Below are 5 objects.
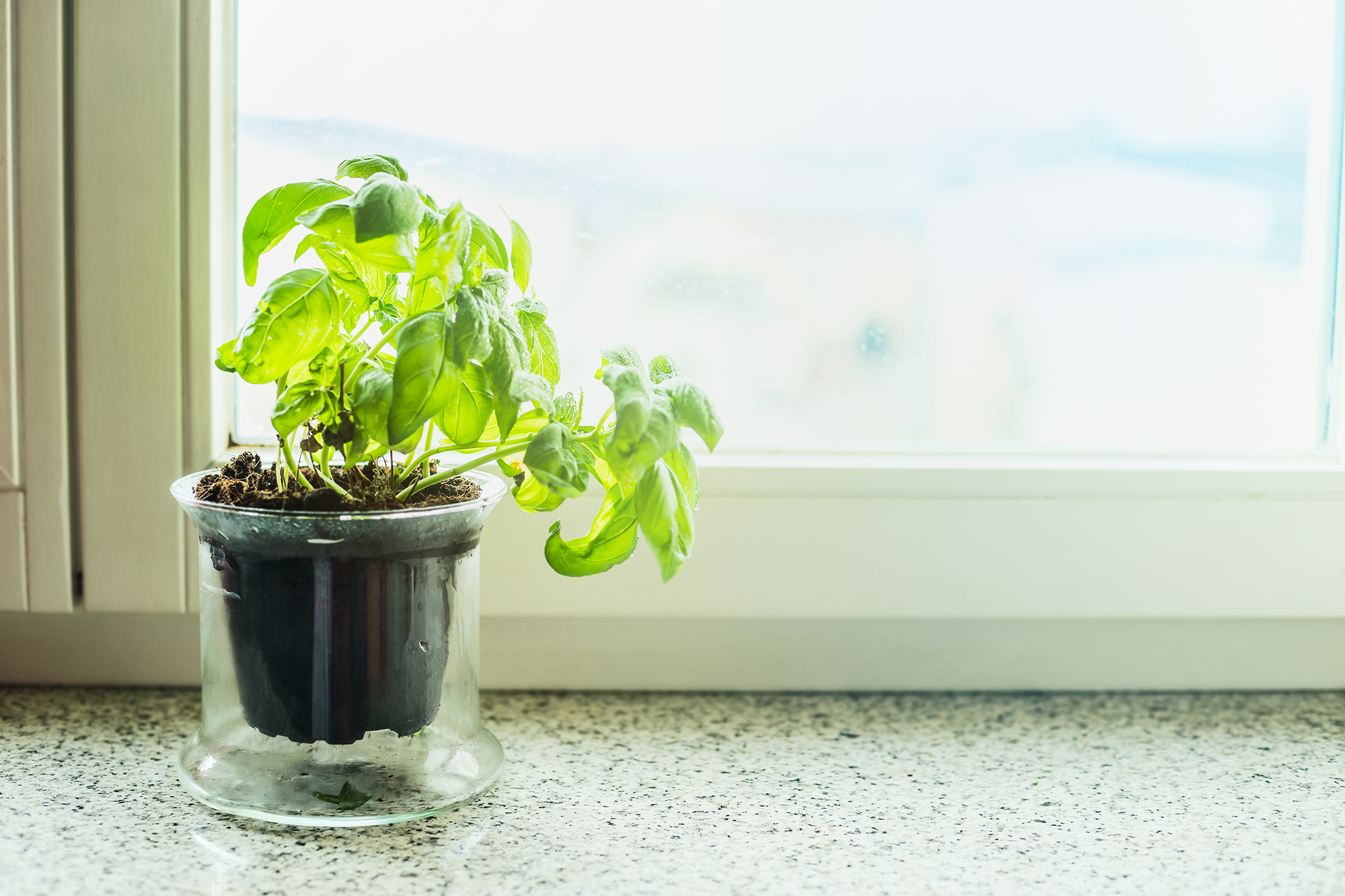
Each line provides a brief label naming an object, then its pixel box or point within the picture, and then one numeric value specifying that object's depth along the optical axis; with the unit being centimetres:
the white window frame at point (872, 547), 73
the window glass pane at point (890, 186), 78
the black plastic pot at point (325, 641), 54
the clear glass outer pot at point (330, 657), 54
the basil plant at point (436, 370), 47
